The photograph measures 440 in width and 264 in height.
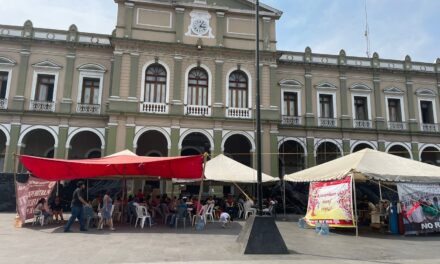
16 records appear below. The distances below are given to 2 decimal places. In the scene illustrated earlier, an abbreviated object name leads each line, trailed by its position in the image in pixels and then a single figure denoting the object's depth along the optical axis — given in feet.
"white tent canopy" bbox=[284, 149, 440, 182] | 36.76
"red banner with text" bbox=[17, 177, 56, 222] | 38.65
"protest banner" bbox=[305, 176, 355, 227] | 36.52
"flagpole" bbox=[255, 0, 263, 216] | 26.32
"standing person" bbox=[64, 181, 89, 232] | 34.58
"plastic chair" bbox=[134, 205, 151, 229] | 39.55
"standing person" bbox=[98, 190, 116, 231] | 36.86
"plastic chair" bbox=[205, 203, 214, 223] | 46.83
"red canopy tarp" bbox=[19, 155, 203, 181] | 37.99
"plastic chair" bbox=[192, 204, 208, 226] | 41.51
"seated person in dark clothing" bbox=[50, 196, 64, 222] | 42.06
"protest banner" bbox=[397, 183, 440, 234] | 37.81
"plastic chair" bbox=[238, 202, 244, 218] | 54.60
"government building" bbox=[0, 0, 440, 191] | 66.49
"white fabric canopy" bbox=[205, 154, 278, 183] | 49.26
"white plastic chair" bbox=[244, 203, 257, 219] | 51.74
